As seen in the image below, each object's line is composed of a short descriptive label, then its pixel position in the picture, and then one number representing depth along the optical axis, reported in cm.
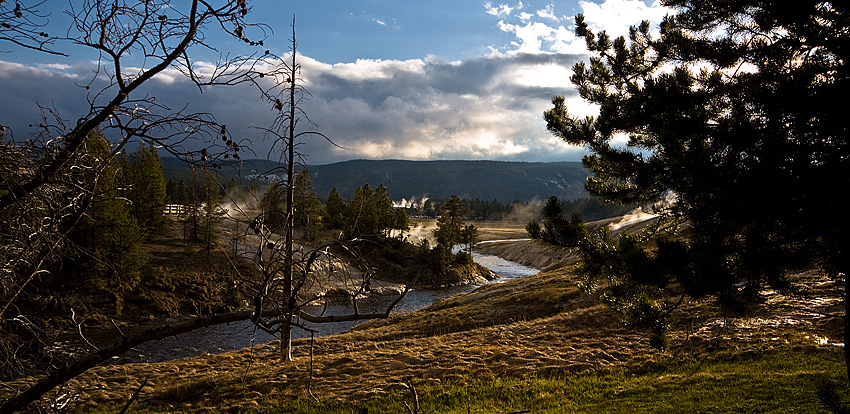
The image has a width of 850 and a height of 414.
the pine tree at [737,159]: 534
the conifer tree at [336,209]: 6378
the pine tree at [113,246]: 3084
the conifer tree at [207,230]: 4353
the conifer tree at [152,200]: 4059
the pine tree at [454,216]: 6212
